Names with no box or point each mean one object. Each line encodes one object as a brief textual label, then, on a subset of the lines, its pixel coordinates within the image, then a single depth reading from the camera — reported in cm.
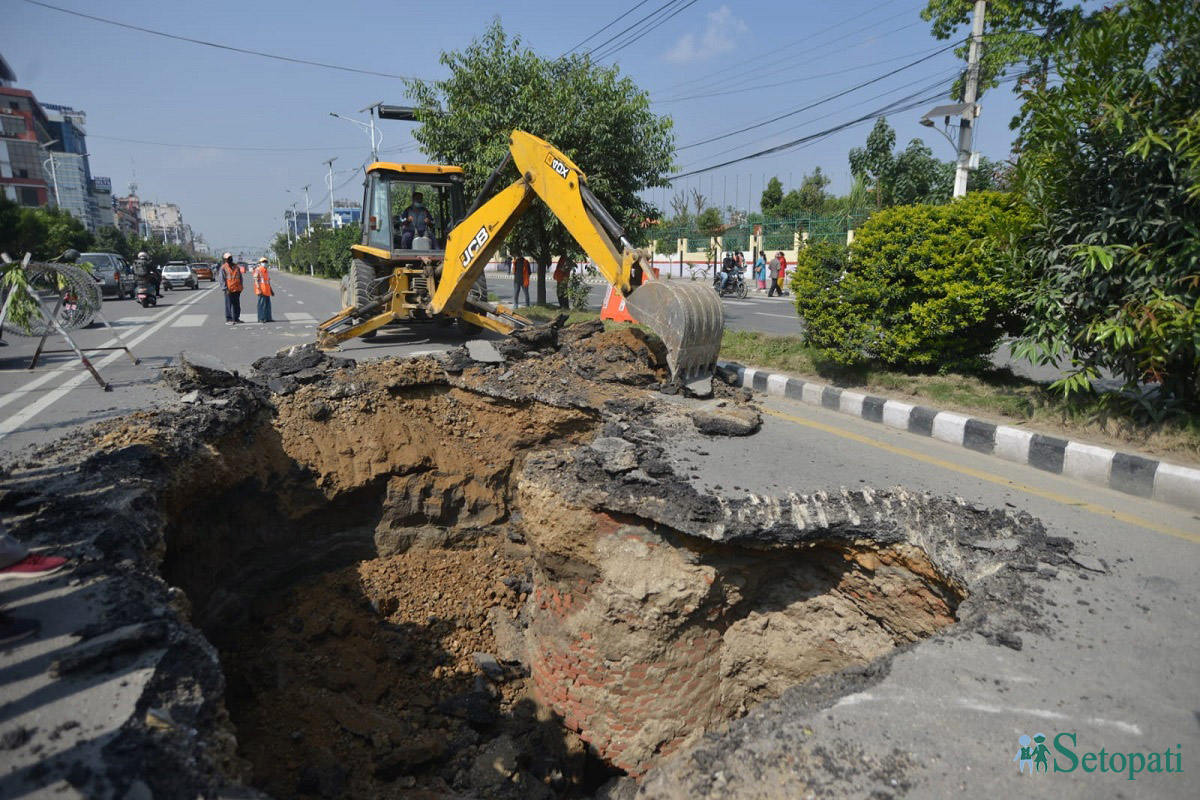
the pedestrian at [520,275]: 1505
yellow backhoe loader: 614
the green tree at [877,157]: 2597
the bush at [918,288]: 629
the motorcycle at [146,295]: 2089
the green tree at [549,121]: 1139
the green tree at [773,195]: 4200
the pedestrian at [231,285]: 1441
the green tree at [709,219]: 3687
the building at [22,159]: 5450
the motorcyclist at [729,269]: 2183
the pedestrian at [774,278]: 2284
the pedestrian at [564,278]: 1401
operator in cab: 970
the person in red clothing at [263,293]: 1421
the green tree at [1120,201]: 454
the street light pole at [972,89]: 1244
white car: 3335
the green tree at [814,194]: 3920
